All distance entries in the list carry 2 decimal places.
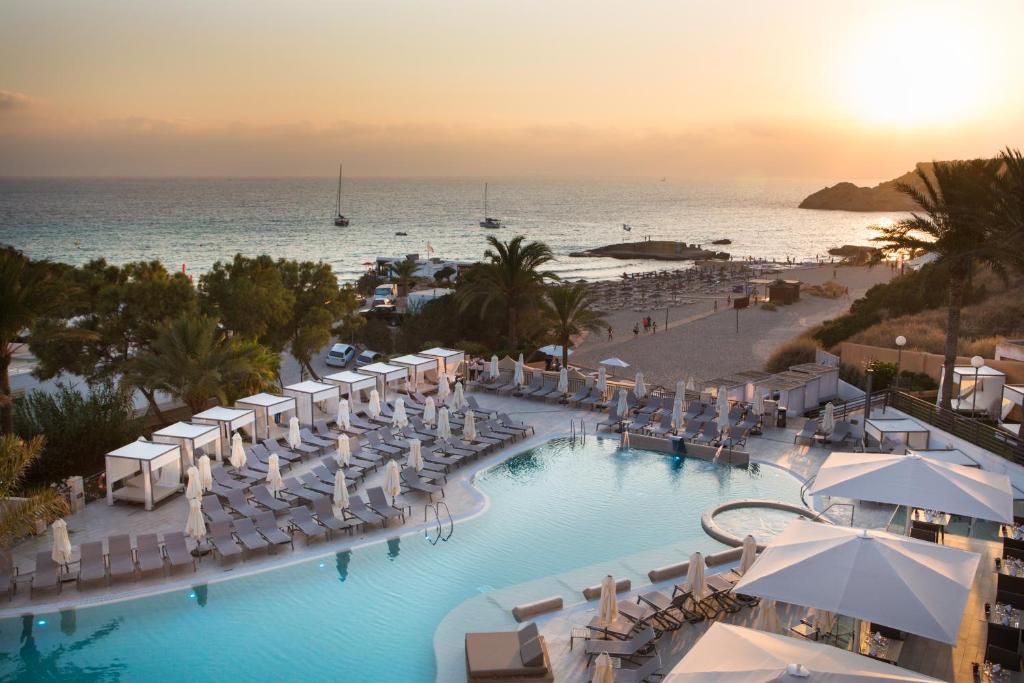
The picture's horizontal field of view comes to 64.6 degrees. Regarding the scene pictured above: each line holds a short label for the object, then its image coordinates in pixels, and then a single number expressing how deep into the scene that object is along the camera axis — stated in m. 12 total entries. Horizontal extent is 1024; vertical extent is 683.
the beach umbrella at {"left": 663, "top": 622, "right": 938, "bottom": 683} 6.61
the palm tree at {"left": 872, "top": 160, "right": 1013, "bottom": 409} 17.97
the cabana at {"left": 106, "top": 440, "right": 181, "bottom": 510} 14.97
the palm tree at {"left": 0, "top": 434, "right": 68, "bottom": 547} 10.45
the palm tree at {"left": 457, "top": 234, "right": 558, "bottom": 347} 28.78
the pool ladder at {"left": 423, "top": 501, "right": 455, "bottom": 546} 13.94
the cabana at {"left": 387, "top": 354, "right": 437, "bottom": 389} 23.38
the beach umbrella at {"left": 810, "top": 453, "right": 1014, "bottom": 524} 11.48
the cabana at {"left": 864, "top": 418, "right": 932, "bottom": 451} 17.05
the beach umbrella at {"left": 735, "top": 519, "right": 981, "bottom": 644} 8.30
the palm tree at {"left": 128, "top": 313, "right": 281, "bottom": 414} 19.16
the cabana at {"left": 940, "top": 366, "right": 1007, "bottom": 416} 18.89
